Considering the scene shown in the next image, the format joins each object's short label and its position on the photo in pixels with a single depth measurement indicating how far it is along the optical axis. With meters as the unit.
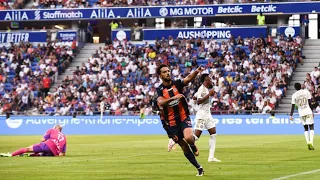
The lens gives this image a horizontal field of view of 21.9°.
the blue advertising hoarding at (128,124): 47.75
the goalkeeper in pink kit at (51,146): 25.17
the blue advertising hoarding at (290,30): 59.06
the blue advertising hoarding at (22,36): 66.38
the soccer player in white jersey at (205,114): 22.06
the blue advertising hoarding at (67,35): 65.94
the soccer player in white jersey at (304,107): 28.39
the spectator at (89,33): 67.19
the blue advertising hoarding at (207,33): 60.28
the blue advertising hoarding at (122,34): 63.84
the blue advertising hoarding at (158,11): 60.19
